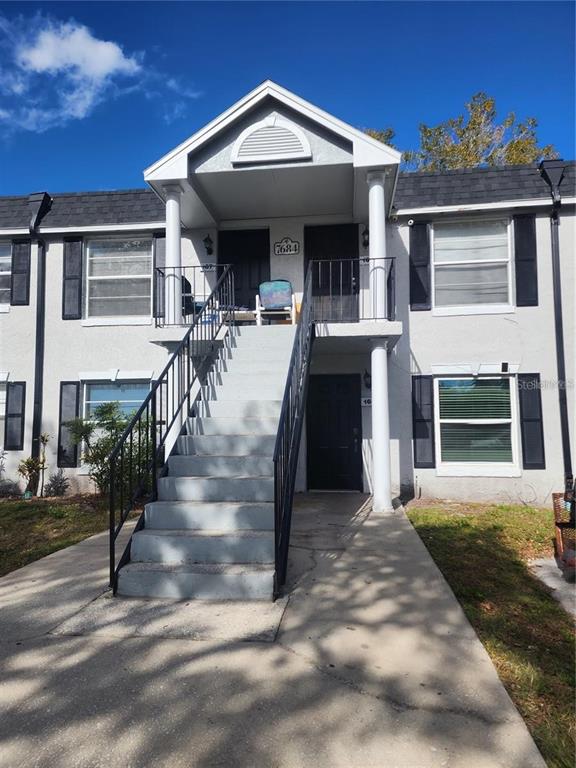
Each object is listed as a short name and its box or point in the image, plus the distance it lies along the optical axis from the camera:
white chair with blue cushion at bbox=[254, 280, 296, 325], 7.63
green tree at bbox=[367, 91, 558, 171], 16.58
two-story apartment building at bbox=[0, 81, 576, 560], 7.07
